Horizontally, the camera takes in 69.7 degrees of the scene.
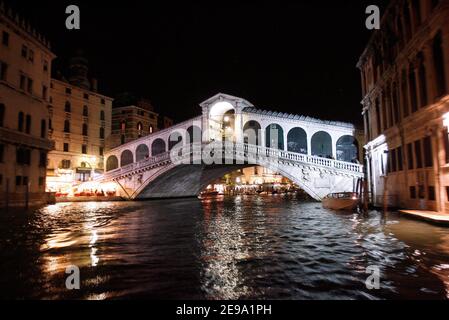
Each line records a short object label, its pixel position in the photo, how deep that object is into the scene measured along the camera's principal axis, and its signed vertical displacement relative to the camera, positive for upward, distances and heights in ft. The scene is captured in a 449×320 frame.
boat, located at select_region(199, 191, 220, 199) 157.37 -1.57
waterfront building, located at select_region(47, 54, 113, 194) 116.88 +25.40
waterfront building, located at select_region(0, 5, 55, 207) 75.31 +21.22
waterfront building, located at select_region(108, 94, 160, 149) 149.69 +34.89
